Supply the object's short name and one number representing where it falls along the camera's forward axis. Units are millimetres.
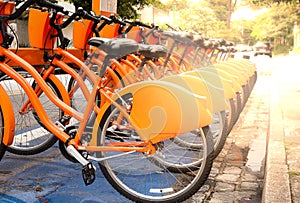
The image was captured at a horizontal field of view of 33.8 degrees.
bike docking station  3498
